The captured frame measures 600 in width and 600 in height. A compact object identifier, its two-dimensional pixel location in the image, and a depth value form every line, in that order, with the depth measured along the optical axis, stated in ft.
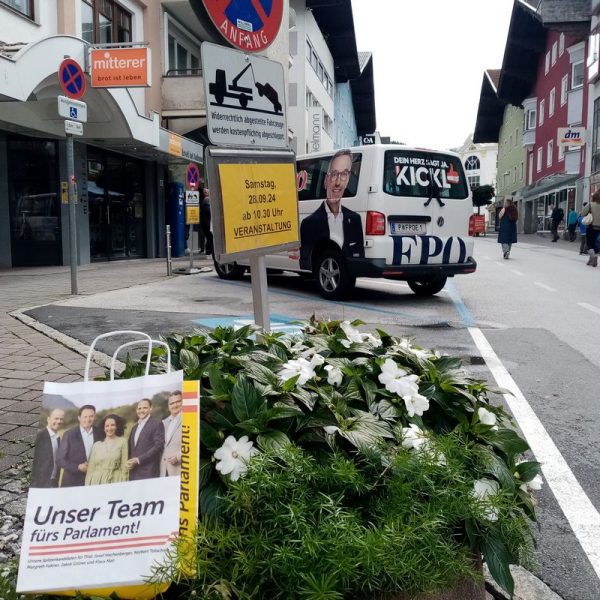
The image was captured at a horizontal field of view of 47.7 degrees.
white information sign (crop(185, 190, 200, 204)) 51.06
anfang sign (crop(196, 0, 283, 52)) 11.55
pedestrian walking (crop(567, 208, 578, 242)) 106.26
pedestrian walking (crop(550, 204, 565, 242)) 110.01
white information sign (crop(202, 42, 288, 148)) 11.61
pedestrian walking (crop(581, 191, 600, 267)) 55.93
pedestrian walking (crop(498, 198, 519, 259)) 65.31
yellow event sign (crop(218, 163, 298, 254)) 11.17
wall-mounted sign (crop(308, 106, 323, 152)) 118.78
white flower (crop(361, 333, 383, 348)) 9.46
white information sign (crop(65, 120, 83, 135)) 31.61
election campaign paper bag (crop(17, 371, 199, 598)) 5.79
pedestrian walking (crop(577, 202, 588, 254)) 74.18
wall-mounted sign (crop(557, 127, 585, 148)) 111.65
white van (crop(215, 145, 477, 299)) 30.19
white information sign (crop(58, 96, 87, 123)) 30.83
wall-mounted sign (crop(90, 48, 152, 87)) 43.91
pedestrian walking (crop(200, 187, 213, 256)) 59.52
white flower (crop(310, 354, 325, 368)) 8.23
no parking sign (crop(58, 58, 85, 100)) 31.09
